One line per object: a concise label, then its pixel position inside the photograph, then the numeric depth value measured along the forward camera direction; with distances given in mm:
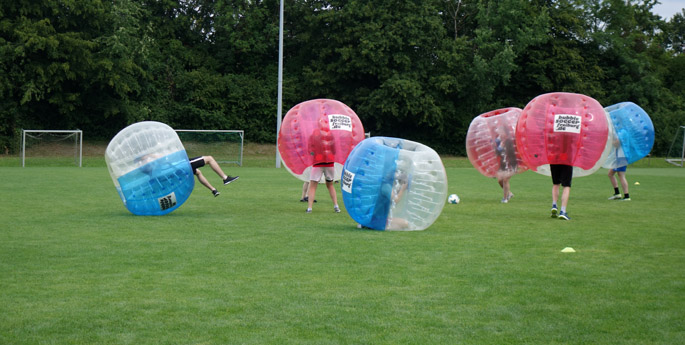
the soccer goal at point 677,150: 37872
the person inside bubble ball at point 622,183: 15730
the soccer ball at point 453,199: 14862
